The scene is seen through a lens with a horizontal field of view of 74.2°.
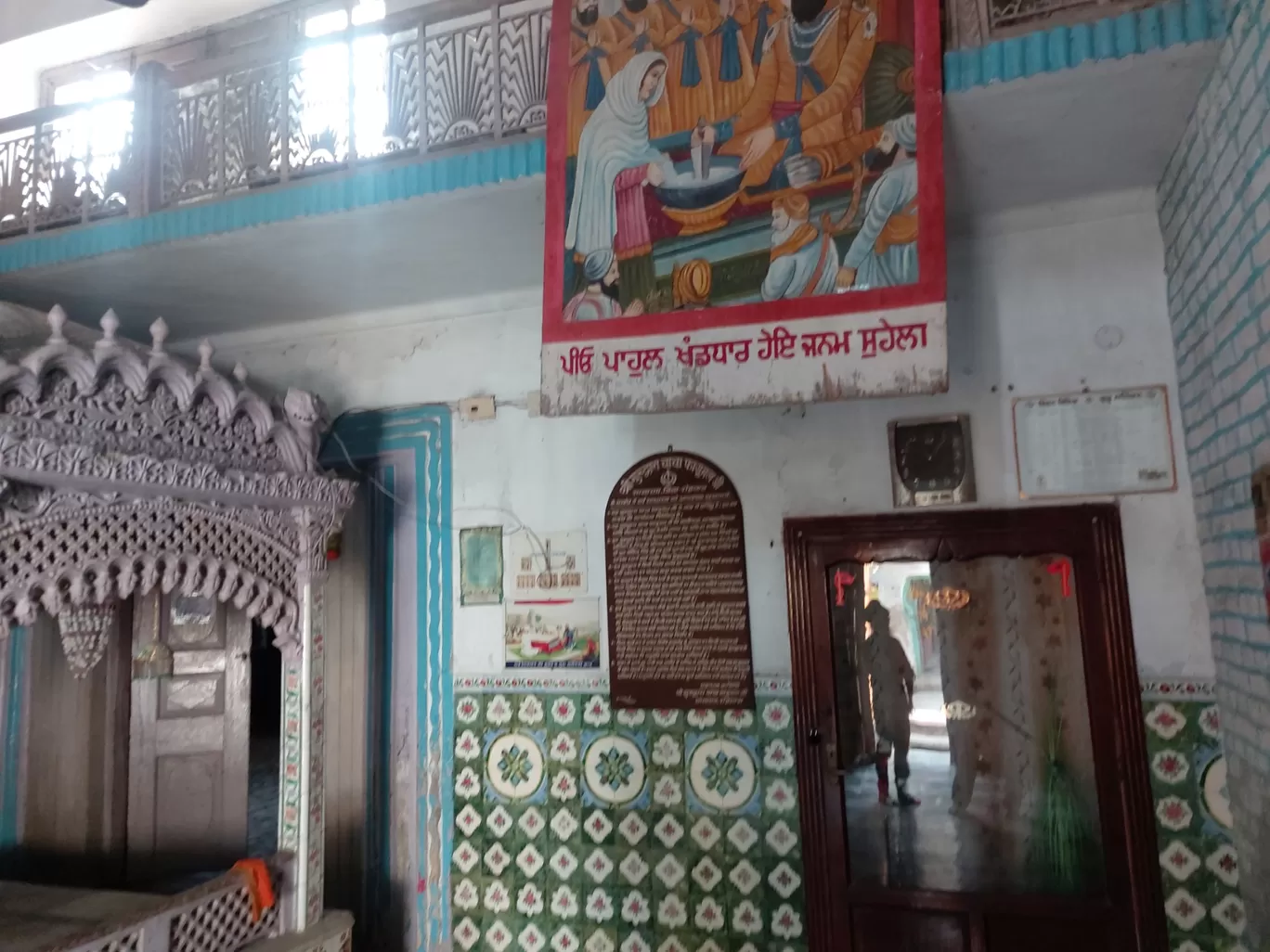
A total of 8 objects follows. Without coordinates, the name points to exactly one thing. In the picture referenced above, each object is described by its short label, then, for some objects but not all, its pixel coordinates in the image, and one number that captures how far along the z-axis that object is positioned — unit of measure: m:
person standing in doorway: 2.95
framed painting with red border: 2.21
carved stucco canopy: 2.22
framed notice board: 2.72
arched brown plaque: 3.07
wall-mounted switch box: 3.51
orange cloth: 2.72
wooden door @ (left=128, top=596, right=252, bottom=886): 3.56
